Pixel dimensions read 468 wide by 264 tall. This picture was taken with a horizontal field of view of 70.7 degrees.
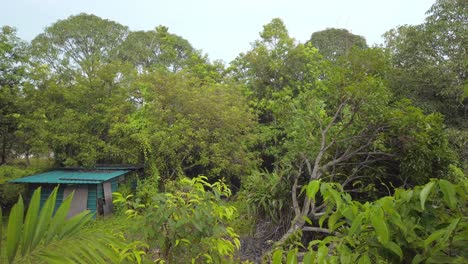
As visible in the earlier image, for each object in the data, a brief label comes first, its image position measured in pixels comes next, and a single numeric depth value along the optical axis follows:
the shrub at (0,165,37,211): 8.39
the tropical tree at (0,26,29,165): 8.54
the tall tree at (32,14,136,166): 9.37
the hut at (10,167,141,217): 8.35
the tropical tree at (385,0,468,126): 9.21
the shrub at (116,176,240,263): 2.33
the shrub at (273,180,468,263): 1.05
